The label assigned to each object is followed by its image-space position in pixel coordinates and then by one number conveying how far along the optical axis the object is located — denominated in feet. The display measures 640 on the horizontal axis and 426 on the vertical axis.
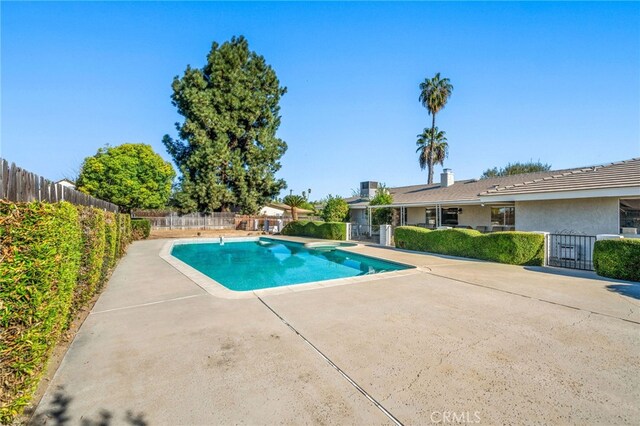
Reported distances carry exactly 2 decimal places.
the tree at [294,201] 110.32
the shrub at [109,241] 28.27
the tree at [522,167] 148.87
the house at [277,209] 163.43
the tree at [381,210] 73.73
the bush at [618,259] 25.94
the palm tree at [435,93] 103.09
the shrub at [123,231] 41.83
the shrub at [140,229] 76.07
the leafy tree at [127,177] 82.99
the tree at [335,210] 78.02
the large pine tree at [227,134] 99.35
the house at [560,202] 35.73
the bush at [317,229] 70.03
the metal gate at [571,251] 34.12
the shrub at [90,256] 18.31
